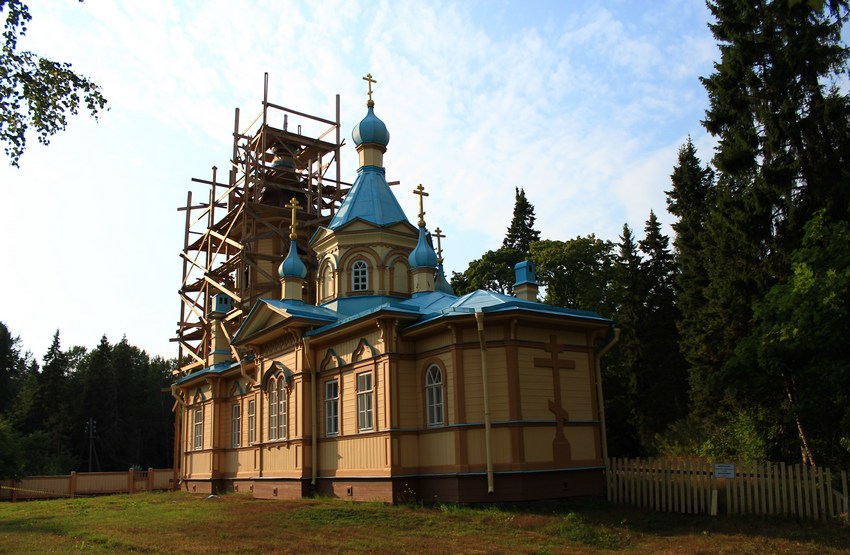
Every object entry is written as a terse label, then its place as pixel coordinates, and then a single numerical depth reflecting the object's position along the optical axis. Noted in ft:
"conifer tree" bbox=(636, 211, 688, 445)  101.76
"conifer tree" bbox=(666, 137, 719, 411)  81.61
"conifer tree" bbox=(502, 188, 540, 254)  161.99
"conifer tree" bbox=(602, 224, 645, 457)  105.50
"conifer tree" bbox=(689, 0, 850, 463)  59.52
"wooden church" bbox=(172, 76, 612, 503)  51.31
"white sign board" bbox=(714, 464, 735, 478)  44.57
